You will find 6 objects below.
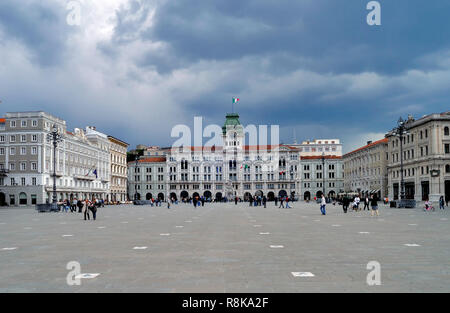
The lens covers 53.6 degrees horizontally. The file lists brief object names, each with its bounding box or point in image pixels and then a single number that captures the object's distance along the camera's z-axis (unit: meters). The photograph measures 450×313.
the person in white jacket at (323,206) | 36.39
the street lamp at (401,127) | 47.84
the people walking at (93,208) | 31.57
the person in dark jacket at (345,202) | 41.47
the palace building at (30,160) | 81.12
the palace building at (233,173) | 147.25
